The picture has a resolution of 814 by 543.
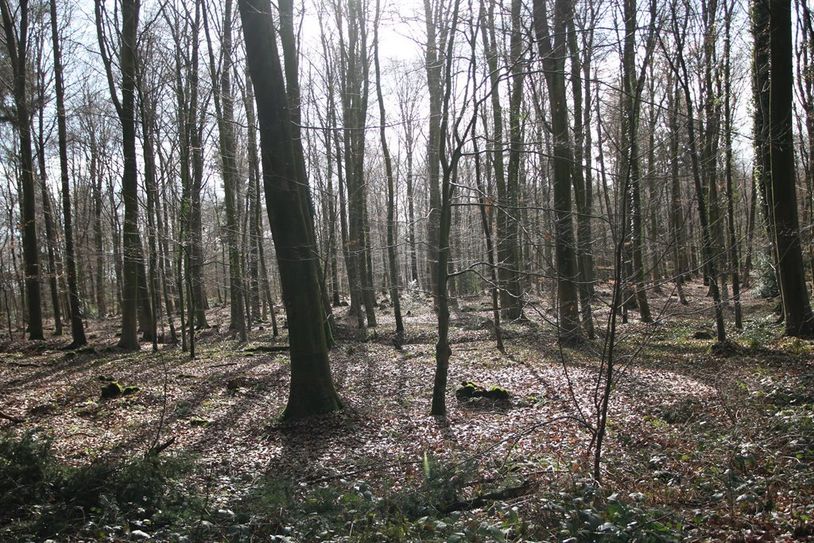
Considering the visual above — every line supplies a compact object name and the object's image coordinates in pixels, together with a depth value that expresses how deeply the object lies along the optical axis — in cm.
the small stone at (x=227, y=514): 453
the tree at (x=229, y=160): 1692
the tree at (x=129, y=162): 1520
